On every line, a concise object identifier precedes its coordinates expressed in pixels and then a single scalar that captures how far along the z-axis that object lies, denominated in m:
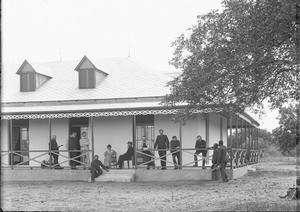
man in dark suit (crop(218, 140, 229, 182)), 17.12
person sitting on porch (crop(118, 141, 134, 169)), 19.30
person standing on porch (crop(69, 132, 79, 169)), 19.39
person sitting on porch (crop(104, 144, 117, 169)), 19.70
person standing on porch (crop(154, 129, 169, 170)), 18.39
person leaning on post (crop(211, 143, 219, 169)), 17.30
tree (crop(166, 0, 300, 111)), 9.74
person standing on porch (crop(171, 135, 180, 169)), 18.22
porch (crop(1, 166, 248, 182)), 18.05
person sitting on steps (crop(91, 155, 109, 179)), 18.30
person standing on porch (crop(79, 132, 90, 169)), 19.48
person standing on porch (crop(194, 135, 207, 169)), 18.30
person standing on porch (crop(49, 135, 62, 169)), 19.07
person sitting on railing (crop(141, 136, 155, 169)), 18.78
